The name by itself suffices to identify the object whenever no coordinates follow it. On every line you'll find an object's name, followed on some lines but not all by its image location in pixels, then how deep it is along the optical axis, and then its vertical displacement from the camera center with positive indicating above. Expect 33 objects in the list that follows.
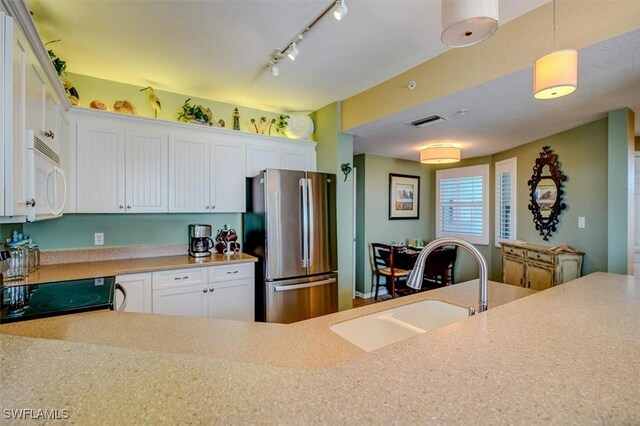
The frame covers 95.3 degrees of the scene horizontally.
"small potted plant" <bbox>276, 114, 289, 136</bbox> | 3.59 +1.08
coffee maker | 2.99 -0.30
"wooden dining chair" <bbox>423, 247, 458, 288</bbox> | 4.31 -0.80
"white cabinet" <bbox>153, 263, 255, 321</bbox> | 2.52 -0.73
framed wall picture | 5.04 +0.27
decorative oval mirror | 3.35 +0.23
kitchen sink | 1.32 -0.54
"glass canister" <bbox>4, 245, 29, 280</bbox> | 2.04 -0.37
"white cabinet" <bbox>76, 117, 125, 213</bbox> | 2.49 +0.39
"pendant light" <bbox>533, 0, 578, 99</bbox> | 1.39 +0.68
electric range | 1.42 -0.48
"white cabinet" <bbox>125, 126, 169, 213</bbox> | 2.69 +0.40
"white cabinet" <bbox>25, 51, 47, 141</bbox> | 1.37 +0.59
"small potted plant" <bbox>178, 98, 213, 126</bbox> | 3.04 +1.03
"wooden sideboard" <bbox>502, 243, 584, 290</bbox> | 3.01 -0.61
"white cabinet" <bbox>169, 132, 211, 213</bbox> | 2.89 +0.40
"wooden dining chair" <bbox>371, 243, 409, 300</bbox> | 4.26 -0.86
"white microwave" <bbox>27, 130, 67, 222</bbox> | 1.36 +0.17
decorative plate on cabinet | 3.61 +1.05
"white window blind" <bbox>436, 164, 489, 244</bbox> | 4.72 +0.15
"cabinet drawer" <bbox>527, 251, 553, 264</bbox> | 3.12 -0.50
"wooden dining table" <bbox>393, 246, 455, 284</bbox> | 4.21 -0.76
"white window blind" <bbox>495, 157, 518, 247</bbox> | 4.12 +0.17
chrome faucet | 1.15 -0.22
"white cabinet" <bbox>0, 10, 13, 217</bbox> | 1.12 +0.48
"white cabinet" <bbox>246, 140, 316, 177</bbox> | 3.29 +0.67
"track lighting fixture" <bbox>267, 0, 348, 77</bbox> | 1.70 +1.27
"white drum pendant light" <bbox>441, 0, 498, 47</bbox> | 1.04 +0.72
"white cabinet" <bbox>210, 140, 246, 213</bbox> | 3.10 +0.38
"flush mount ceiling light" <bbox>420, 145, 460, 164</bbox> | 3.67 +0.74
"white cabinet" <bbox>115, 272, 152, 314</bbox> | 2.35 -0.66
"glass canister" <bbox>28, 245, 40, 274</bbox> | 2.26 -0.36
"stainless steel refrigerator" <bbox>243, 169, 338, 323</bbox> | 2.87 -0.32
